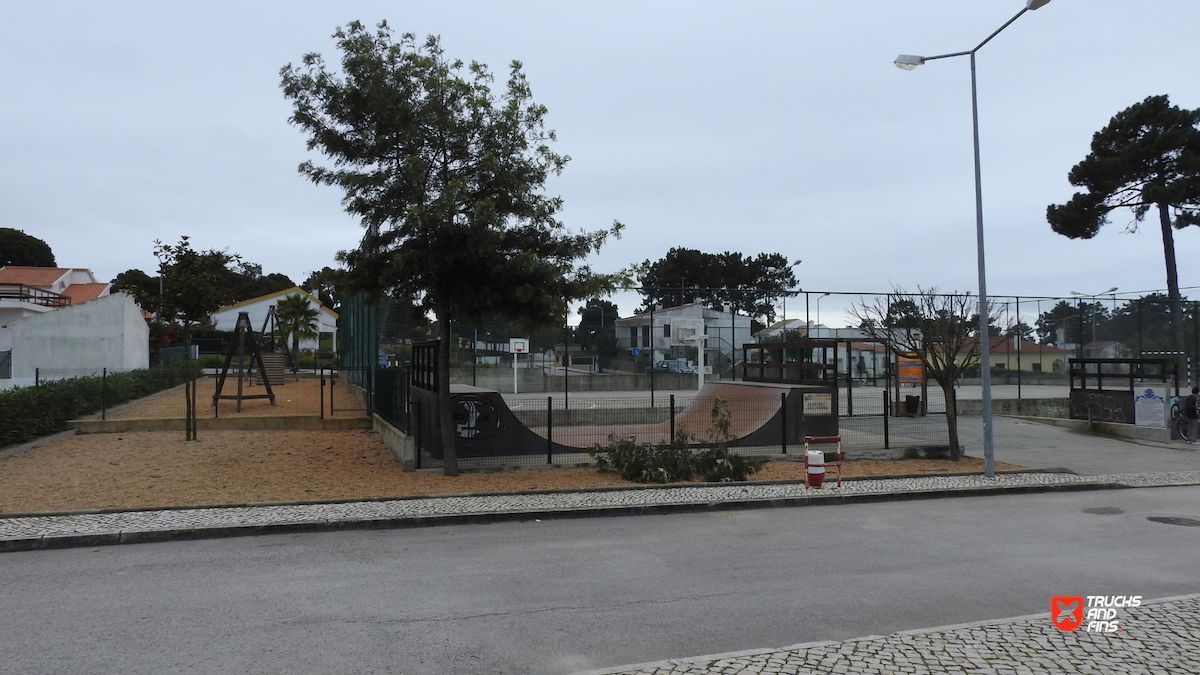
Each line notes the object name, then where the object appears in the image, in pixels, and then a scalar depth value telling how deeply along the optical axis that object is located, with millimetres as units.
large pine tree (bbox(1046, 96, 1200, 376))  35688
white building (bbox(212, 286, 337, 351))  75125
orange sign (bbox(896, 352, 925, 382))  27156
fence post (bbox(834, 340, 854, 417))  22667
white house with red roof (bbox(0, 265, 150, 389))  32031
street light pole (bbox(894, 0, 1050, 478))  13773
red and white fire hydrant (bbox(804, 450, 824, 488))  11812
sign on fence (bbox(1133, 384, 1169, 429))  20516
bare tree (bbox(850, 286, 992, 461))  16344
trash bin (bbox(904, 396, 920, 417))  24969
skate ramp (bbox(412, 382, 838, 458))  14070
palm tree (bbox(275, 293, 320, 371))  53562
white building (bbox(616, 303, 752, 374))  28688
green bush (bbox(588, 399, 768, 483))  13109
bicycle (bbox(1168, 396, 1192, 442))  19797
